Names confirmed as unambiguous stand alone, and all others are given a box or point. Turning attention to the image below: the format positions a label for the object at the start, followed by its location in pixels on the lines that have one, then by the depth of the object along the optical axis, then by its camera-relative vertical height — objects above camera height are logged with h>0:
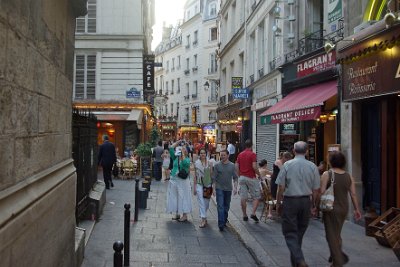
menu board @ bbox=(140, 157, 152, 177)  19.09 -1.10
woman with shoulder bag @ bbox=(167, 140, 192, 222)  10.70 -1.15
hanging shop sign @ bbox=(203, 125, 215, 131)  49.20 +1.03
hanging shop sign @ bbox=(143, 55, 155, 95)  28.11 +3.53
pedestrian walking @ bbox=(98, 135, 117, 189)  16.05 -0.74
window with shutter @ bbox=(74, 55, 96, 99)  27.41 +3.26
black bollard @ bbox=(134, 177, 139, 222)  10.41 -1.30
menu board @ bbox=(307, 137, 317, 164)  15.52 -0.39
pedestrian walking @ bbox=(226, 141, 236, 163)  26.61 -0.74
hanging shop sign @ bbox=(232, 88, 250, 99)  25.08 +2.28
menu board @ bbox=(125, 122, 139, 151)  26.50 +0.03
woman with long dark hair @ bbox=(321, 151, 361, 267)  6.42 -0.87
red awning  12.62 +0.97
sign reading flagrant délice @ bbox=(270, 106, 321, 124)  12.49 +0.64
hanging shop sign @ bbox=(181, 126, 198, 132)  61.81 +1.05
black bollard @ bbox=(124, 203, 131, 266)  6.68 -1.40
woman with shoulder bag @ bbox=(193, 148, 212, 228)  10.54 -0.92
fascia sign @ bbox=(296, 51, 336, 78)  13.14 +2.15
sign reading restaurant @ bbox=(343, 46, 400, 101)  8.61 +1.22
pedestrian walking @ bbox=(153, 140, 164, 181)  20.51 -1.05
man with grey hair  6.65 -0.75
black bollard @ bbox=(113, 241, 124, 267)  4.56 -1.10
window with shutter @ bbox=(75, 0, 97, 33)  27.42 +6.41
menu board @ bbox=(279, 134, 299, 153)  17.50 -0.11
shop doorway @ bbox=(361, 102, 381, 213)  10.25 -0.32
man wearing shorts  11.09 -0.87
